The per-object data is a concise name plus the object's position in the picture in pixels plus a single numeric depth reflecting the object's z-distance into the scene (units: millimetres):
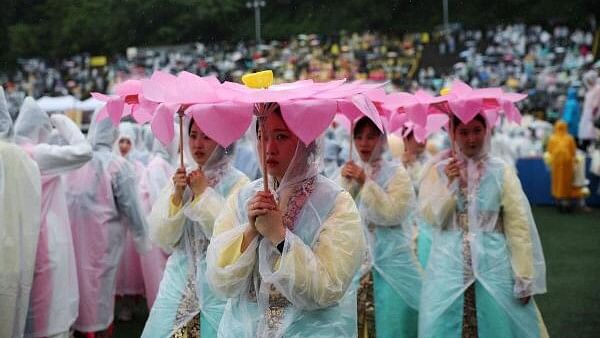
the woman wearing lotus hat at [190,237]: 3303
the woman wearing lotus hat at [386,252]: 4312
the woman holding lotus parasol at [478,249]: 3762
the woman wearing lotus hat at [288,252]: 2295
